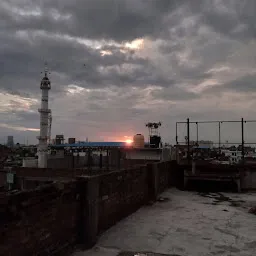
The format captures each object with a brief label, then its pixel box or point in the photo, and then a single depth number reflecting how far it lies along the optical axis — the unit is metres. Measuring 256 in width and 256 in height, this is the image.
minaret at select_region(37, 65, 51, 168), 52.87
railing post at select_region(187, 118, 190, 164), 18.92
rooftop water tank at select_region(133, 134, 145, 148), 27.44
